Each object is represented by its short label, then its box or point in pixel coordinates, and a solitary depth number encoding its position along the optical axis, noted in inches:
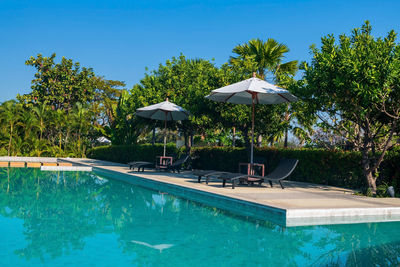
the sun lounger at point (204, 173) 447.5
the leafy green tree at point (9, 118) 1012.1
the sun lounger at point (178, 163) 588.1
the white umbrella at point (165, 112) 617.0
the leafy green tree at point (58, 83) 1375.5
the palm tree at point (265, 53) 907.4
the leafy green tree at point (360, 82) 339.6
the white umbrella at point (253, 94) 434.3
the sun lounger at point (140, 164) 626.9
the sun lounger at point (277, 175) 405.1
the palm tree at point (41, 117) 1099.9
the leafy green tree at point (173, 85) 748.6
